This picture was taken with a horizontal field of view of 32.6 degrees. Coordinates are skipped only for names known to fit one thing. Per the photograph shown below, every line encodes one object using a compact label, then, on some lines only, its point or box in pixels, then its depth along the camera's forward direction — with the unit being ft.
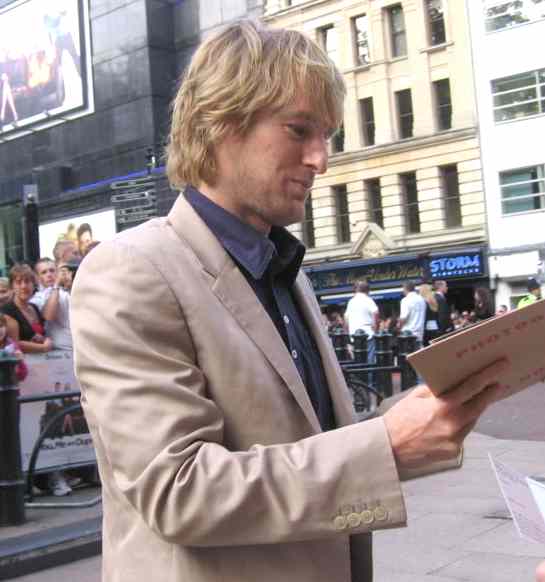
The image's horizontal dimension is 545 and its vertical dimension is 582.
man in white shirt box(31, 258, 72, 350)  24.97
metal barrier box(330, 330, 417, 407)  33.55
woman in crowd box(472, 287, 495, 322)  51.06
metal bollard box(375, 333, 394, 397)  34.35
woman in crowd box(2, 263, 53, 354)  23.83
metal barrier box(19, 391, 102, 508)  21.93
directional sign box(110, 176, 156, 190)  63.46
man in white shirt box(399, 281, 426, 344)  44.39
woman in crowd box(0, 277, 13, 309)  25.23
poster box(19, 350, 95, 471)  22.72
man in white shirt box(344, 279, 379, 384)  47.06
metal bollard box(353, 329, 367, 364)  38.93
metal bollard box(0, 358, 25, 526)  20.21
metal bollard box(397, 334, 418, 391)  34.35
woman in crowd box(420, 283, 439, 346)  44.83
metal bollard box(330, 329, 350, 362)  42.78
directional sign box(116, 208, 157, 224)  63.21
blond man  4.75
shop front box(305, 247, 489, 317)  98.65
